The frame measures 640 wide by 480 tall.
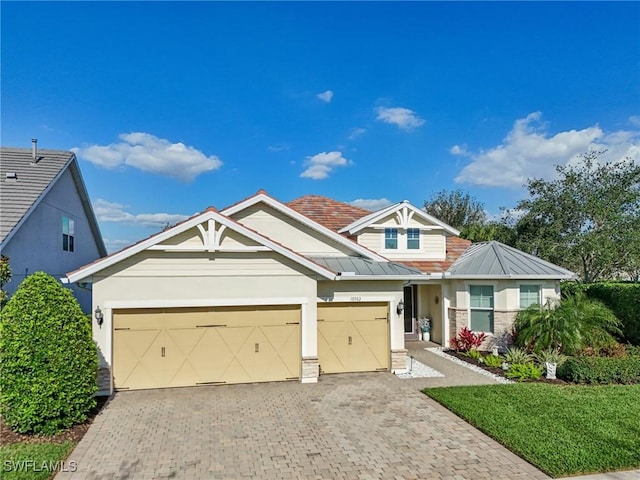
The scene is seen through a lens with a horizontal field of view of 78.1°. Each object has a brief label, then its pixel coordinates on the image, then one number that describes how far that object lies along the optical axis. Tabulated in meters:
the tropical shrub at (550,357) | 12.36
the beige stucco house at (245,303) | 10.87
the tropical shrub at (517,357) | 13.11
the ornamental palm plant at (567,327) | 13.06
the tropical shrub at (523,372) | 12.03
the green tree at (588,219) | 24.80
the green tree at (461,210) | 42.56
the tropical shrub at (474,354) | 14.39
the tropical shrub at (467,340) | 15.46
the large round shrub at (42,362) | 7.86
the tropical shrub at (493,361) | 13.35
